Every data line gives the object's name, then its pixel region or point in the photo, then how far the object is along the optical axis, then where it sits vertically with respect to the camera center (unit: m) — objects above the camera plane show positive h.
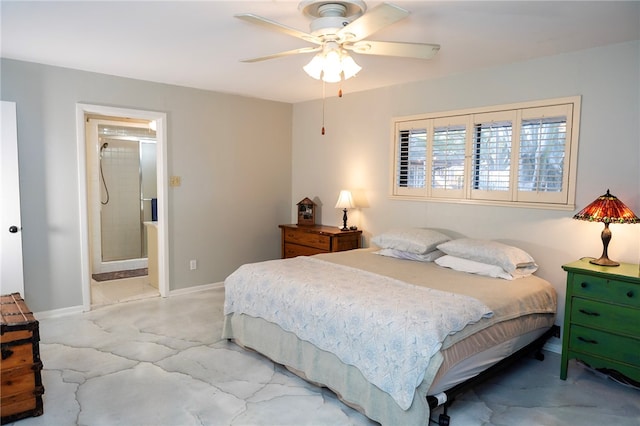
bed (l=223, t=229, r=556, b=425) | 2.15 -0.83
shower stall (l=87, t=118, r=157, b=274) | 5.98 -0.23
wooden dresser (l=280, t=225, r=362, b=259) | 4.68 -0.68
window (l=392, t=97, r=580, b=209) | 3.34 +0.25
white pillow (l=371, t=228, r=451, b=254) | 3.70 -0.52
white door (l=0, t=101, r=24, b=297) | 3.58 -0.28
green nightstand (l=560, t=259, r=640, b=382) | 2.63 -0.86
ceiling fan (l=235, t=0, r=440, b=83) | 2.11 +0.77
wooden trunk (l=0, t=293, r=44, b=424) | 2.29 -1.07
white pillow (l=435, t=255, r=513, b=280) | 3.14 -0.66
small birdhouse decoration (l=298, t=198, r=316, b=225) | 5.35 -0.41
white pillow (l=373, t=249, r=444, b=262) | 3.70 -0.66
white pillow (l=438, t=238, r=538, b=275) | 3.13 -0.55
